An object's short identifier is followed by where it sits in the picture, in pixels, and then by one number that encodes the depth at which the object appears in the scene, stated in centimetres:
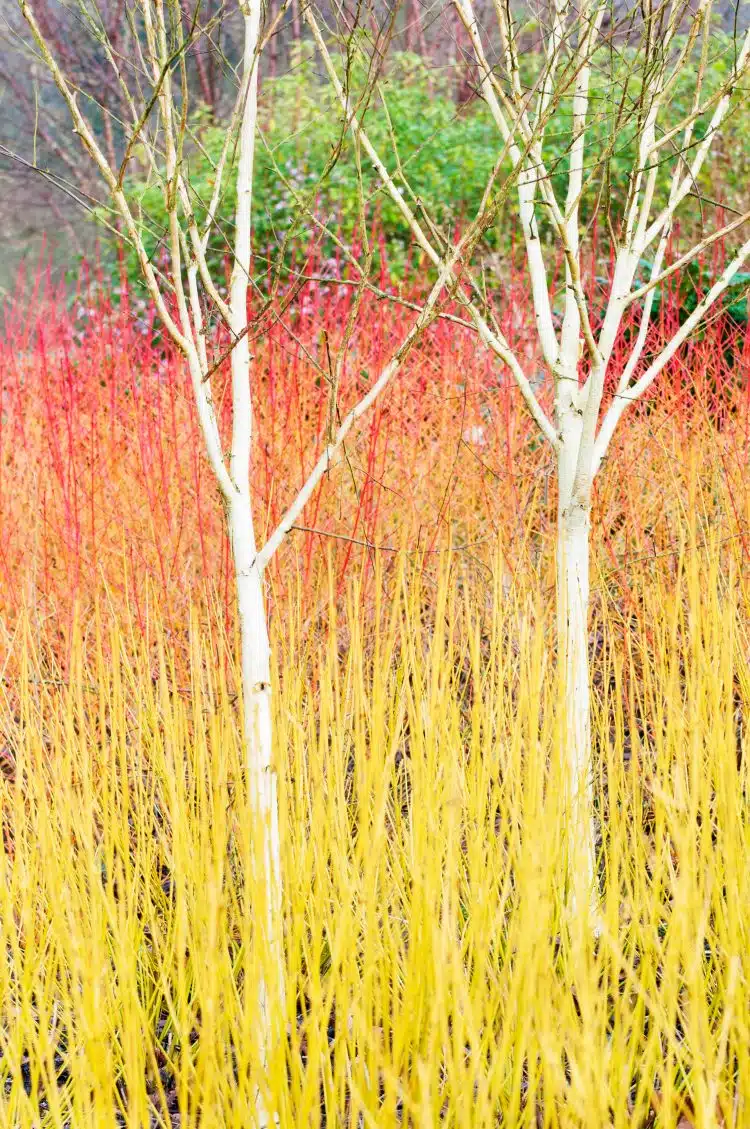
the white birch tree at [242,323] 1304
